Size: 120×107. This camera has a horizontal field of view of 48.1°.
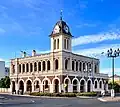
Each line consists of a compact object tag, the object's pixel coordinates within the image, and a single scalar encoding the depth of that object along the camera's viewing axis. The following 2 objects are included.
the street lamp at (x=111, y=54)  22.03
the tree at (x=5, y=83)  43.34
